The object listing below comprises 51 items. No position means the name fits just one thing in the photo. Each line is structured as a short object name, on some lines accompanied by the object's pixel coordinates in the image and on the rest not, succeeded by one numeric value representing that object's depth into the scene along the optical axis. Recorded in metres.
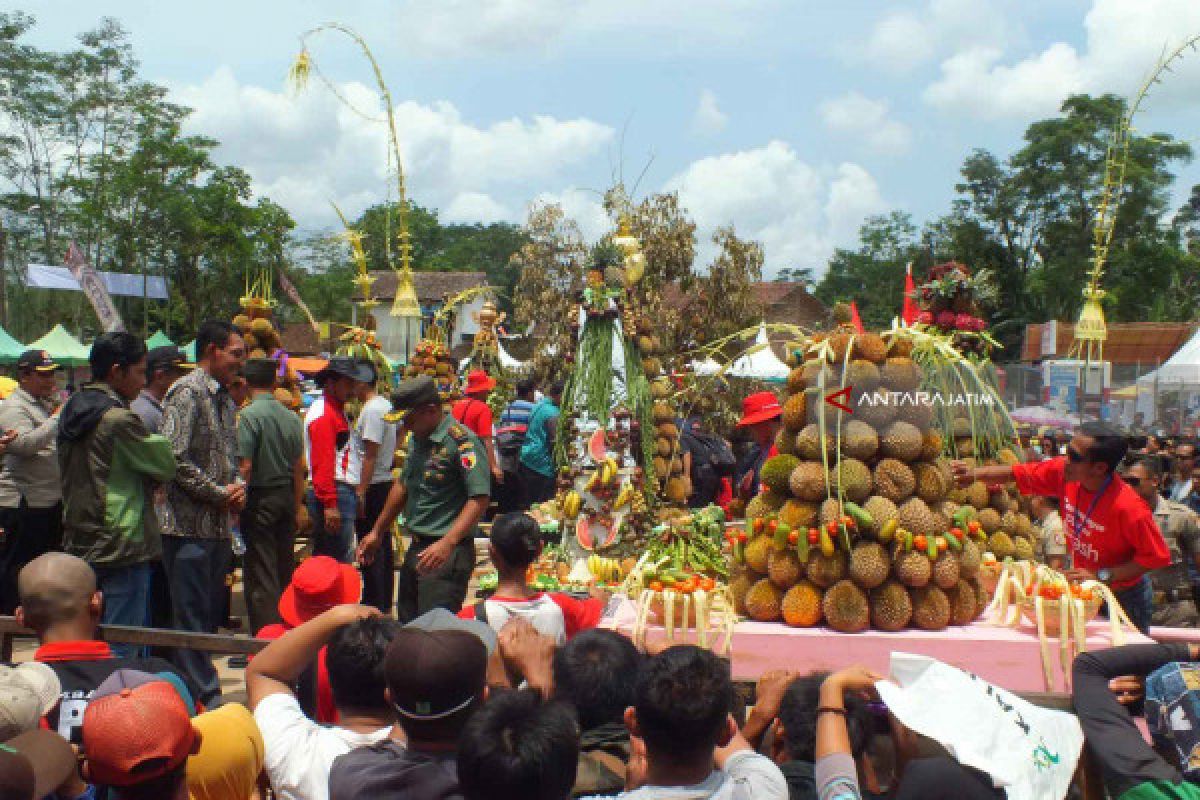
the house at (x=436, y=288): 47.17
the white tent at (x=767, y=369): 16.52
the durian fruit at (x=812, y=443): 4.13
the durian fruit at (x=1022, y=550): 6.02
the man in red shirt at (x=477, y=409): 8.48
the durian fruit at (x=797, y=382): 4.29
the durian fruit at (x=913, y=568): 3.96
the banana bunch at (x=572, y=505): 6.03
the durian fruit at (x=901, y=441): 4.09
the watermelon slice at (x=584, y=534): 6.02
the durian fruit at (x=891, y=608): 4.00
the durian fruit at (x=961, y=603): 4.15
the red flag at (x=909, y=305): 7.85
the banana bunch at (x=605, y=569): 5.52
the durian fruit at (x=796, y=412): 4.25
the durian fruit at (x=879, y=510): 4.00
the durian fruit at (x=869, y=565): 3.96
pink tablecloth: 3.86
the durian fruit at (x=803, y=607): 4.06
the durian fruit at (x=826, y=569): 4.03
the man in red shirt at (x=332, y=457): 6.69
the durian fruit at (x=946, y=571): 4.02
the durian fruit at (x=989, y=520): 5.97
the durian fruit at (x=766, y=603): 4.18
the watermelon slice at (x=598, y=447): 6.07
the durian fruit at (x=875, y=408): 4.12
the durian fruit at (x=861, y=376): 4.10
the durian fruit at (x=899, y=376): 4.15
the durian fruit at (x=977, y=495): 5.98
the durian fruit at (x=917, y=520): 4.03
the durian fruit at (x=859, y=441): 4.08
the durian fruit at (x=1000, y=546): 5.81
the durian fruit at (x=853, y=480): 4.04
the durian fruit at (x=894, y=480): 4.08
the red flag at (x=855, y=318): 4.65
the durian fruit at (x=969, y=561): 4.15
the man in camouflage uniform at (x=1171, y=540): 6.55
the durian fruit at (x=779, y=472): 4.24
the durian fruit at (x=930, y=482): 4.16
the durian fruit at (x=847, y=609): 3.99
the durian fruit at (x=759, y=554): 4.24
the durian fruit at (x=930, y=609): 4.03
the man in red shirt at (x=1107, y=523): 4.61
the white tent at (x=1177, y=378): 15.21
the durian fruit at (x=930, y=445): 4.19
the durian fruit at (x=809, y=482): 4.08
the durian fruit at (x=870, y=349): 4.17
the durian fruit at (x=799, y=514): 4.11
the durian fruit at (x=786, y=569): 4.14
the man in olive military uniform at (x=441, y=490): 5.00
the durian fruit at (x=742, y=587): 4.32
